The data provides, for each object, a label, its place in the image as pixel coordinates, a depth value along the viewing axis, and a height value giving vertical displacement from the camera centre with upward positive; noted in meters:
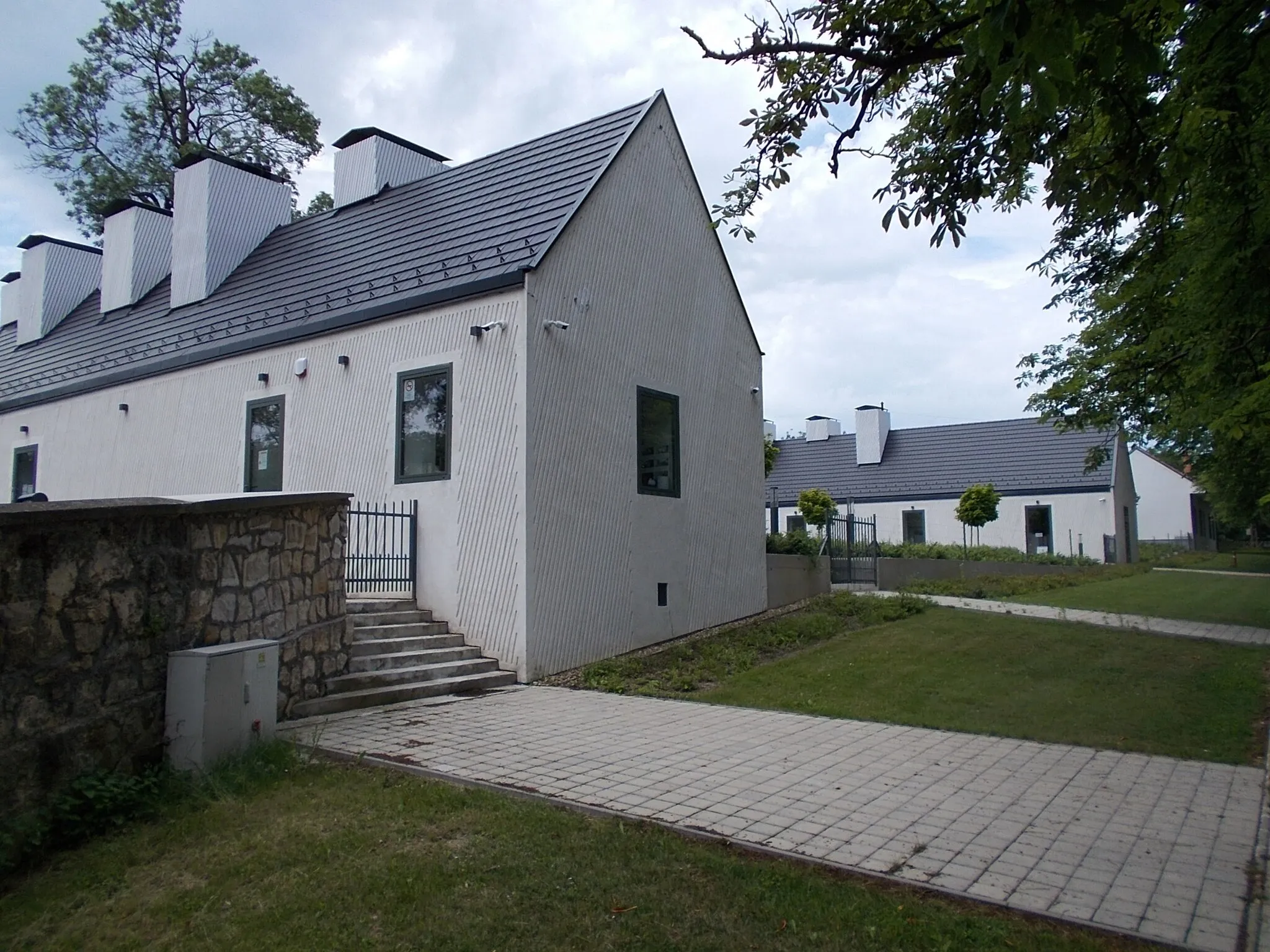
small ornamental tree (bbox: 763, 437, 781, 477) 21.92 +1.98
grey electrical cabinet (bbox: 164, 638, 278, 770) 6.23 -1.13
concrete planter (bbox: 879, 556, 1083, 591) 24.03 -0.93
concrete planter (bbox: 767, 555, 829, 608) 16.83 -0.77
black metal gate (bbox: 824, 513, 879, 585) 19.72 -0.35
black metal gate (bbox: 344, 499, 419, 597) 11.34 -0.18
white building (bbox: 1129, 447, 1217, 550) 53.75 +2.01
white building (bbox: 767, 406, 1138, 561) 33.59 +2.16
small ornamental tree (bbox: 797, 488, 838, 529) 23.25 +0.82
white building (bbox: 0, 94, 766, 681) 11.12 +2.23
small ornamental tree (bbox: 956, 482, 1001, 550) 30.16 +1.01
